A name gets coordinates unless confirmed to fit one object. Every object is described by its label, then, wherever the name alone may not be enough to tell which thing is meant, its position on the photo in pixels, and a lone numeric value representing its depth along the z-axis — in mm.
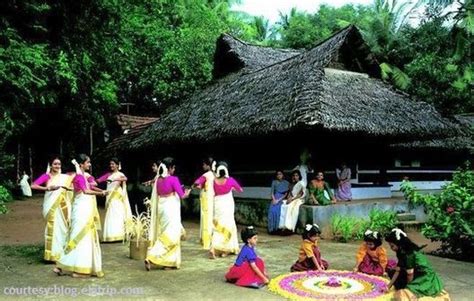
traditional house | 11445
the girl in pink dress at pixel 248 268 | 6293
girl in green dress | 5238
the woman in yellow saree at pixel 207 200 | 9078
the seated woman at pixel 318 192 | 11500
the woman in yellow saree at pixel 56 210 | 7680
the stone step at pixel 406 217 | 12898
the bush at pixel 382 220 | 11227
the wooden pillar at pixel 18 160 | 28766
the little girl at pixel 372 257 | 6641
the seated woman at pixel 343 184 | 12633
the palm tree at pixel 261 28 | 40844
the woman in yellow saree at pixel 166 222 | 7180
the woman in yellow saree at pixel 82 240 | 6738
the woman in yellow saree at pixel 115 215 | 10383
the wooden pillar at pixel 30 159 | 29516
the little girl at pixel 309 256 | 6773
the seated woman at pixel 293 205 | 11484
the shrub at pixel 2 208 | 7321
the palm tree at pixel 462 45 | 22406
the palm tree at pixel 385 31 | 29781
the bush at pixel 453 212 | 8336
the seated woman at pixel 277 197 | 11742
